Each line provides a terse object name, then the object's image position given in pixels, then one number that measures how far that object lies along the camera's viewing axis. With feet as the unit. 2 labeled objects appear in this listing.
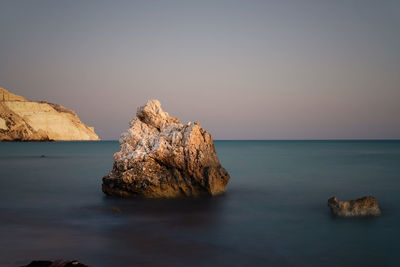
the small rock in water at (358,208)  32.91
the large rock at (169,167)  40.32
